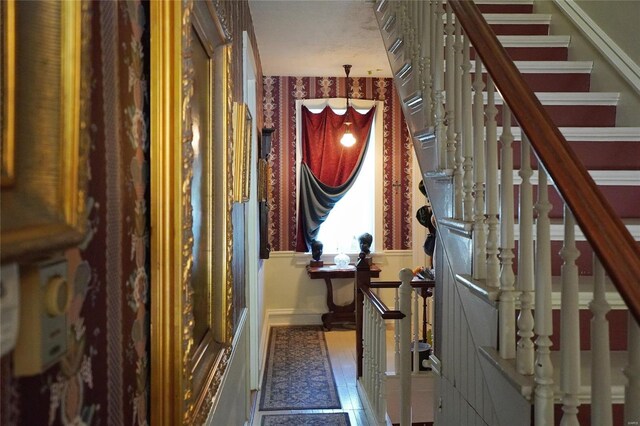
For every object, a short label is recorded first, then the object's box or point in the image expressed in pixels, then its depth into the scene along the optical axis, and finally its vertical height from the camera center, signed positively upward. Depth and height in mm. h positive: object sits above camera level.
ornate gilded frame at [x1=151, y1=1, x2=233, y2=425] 907 -4
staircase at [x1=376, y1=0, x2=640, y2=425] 1188 -54
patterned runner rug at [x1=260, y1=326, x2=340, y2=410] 3814 -1414
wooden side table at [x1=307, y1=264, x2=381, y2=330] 5824 -910
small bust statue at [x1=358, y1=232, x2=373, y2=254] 5895 -376
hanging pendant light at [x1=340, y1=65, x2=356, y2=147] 6012 +868
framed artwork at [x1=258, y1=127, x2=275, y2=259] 4527 +184
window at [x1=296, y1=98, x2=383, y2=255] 6223 +59
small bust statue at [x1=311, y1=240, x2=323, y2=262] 6004 -471
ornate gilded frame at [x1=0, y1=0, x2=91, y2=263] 457 +82
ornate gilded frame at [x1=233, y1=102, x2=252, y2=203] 2076 +244
